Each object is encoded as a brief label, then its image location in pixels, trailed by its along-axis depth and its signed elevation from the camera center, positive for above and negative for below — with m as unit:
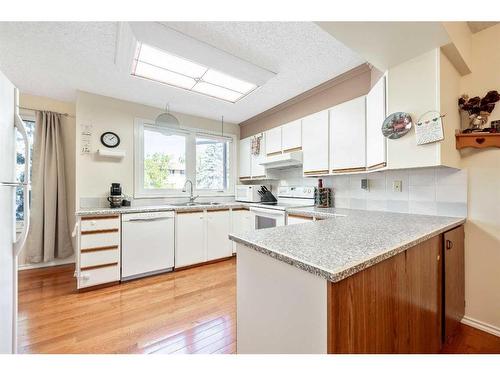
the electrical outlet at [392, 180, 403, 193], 2.05 +0.02
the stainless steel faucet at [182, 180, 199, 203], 3.42 -0.09
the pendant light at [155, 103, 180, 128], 2.96 +0.93
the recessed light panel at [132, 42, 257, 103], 1.86 +1.14
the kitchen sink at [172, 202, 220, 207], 3.26 -0.23
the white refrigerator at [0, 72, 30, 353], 1.00 -0.11
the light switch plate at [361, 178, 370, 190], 2.33 +0.04
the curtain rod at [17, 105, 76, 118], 2.84 +1.06
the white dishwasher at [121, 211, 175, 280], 2.49 -0.66
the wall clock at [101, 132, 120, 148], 2.84 +0.66
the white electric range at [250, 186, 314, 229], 2.66 -0.23
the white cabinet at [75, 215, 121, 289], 2.25 -0.66
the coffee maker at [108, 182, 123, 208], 2.70 -0.09
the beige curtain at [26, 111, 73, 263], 2.86 -0.07
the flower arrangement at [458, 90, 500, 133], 1.54 +0.58
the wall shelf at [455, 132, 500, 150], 1.53 +0.35
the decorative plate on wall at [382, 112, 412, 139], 1.53 +0.46
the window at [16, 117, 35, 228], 2.88 +0.40
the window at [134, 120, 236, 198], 3.16 +0.45
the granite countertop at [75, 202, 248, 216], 2.29 -0.25
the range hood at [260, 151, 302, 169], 2.80 +0.38
